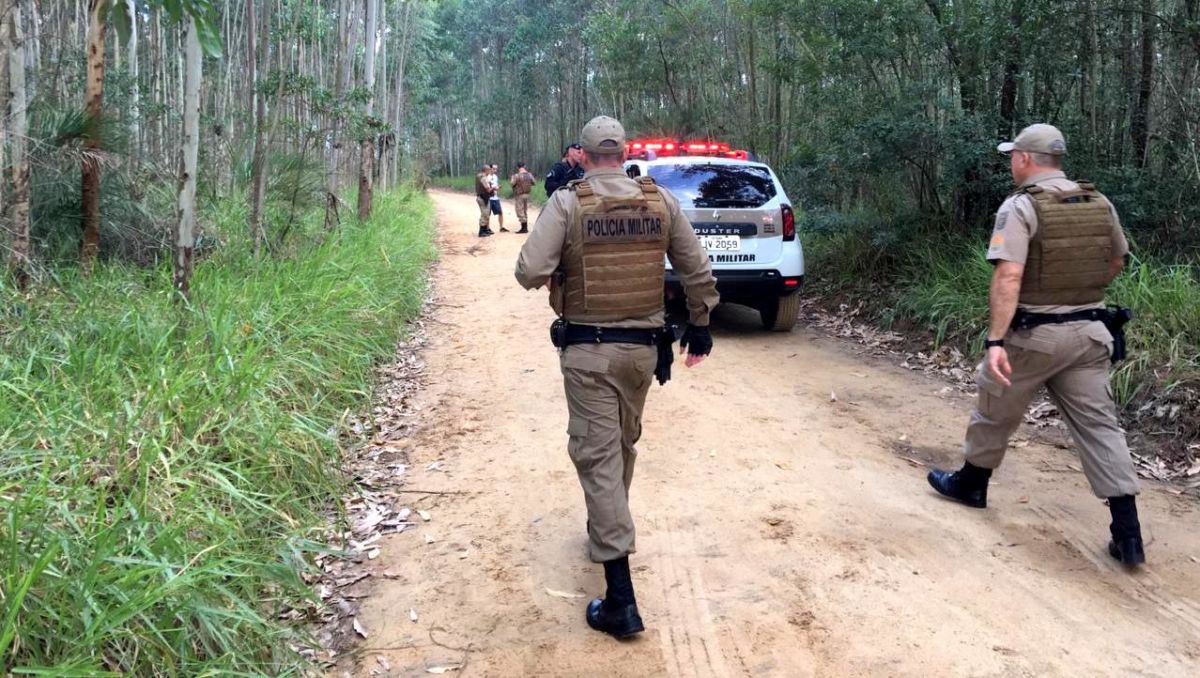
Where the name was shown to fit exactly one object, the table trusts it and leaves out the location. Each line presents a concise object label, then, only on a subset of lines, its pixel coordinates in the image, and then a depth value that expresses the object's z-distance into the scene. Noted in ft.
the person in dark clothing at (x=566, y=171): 31.60
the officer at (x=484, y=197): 58.95
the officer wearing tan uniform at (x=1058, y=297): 12.62
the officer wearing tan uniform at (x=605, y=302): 10.97
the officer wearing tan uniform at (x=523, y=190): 62.18
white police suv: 26.30
